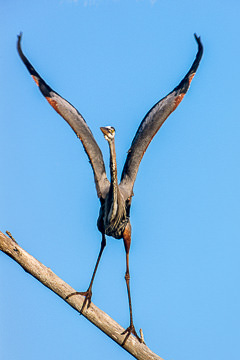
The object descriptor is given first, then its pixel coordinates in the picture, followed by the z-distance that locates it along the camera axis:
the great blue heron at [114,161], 15.40
